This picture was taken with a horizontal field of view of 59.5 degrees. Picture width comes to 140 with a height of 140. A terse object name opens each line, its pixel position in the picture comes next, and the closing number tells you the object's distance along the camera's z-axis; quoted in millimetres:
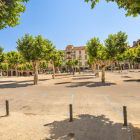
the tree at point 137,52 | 22234
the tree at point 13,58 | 42484
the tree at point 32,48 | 16875
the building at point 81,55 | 83188
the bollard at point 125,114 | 4618
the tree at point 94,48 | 19178
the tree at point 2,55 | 33812
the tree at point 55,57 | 26858
